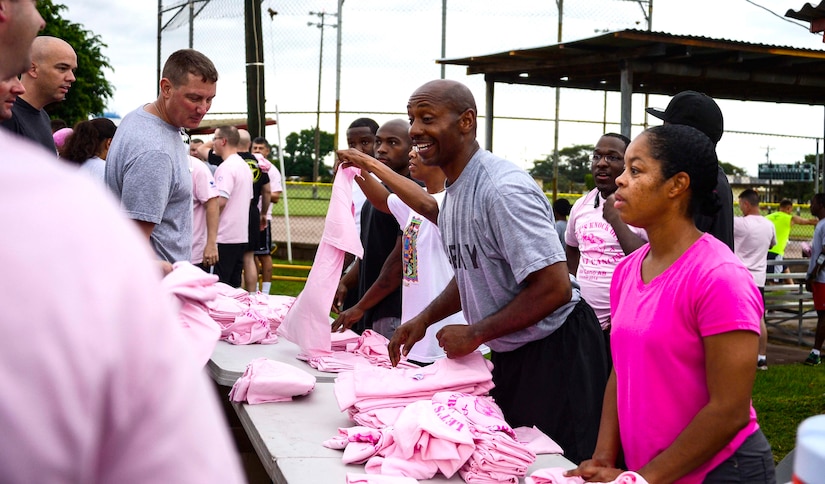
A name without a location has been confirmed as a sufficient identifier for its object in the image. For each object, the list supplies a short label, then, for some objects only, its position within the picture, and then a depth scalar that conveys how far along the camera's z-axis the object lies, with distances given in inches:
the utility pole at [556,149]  480.1
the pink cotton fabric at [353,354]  147.2
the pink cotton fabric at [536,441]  99.0
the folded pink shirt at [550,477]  86.2
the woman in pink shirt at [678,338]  77.1
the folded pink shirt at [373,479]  83.8
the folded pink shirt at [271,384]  120.3
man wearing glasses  184.4
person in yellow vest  494.9
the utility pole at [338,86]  502.2
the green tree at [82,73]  794.2
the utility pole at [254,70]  478.9
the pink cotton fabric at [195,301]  81.0
